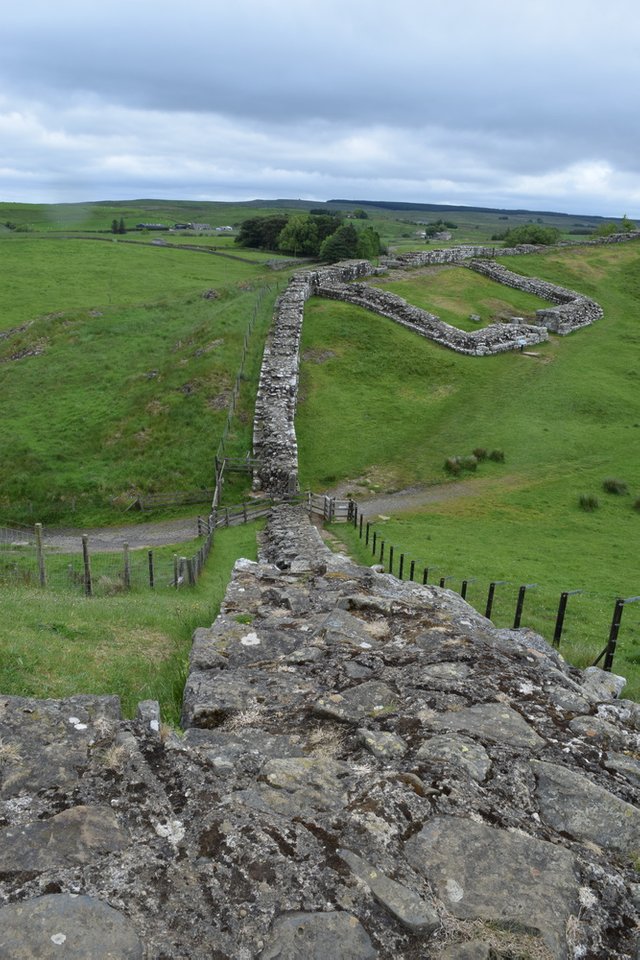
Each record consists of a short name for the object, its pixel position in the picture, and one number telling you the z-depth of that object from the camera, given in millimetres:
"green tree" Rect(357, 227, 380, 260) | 76369
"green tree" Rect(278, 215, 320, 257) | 95600
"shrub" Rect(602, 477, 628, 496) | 29875
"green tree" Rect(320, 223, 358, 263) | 78062
